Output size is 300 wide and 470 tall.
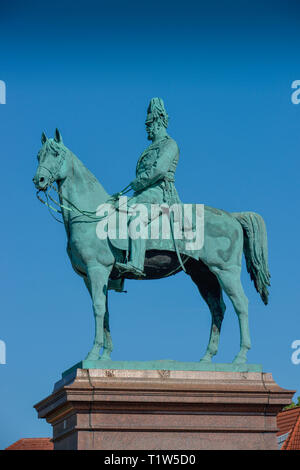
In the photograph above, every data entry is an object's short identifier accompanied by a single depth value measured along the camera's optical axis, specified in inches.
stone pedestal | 629.9
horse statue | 674.2
